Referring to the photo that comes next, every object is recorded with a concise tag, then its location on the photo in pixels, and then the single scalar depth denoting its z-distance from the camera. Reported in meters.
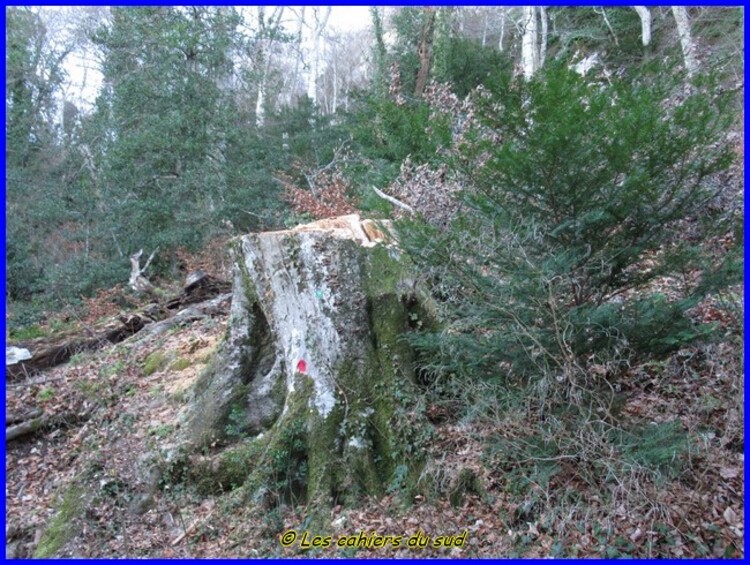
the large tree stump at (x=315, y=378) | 3.97
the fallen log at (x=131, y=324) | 7.49
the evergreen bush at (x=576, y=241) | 3.10
